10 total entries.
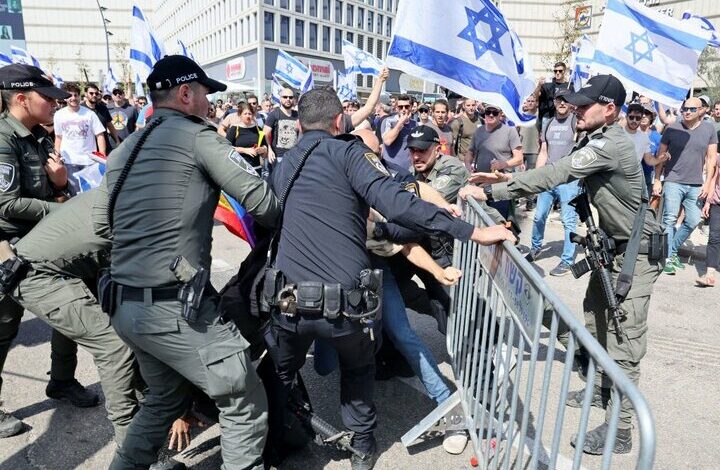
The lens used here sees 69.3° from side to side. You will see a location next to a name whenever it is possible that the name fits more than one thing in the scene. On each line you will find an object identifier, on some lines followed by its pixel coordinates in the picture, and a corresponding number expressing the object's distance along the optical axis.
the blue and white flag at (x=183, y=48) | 10.14
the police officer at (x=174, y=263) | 2.16
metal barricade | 1.38
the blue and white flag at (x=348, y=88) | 13.72
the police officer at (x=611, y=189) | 3.01
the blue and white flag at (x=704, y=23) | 9.08
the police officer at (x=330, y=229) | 2.30
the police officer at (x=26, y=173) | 3.00
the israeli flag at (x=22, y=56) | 11.84
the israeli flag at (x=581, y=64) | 8.76
